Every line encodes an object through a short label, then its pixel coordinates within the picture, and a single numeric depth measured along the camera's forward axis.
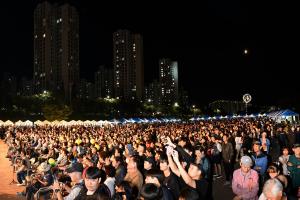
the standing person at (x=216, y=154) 12.53
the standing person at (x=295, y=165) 7.17
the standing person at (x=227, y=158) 11.56
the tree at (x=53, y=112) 69.94
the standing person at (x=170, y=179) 5.08
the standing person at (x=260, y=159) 7.79
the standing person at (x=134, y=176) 6.00
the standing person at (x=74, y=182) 5.04
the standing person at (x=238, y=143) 13.62
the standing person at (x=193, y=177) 4.85
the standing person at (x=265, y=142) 11.47
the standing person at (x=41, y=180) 8.88
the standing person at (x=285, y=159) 7.82
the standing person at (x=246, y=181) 5.64
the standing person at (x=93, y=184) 4.25
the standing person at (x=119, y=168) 7.27
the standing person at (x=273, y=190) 4.01
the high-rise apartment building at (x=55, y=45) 116.25
